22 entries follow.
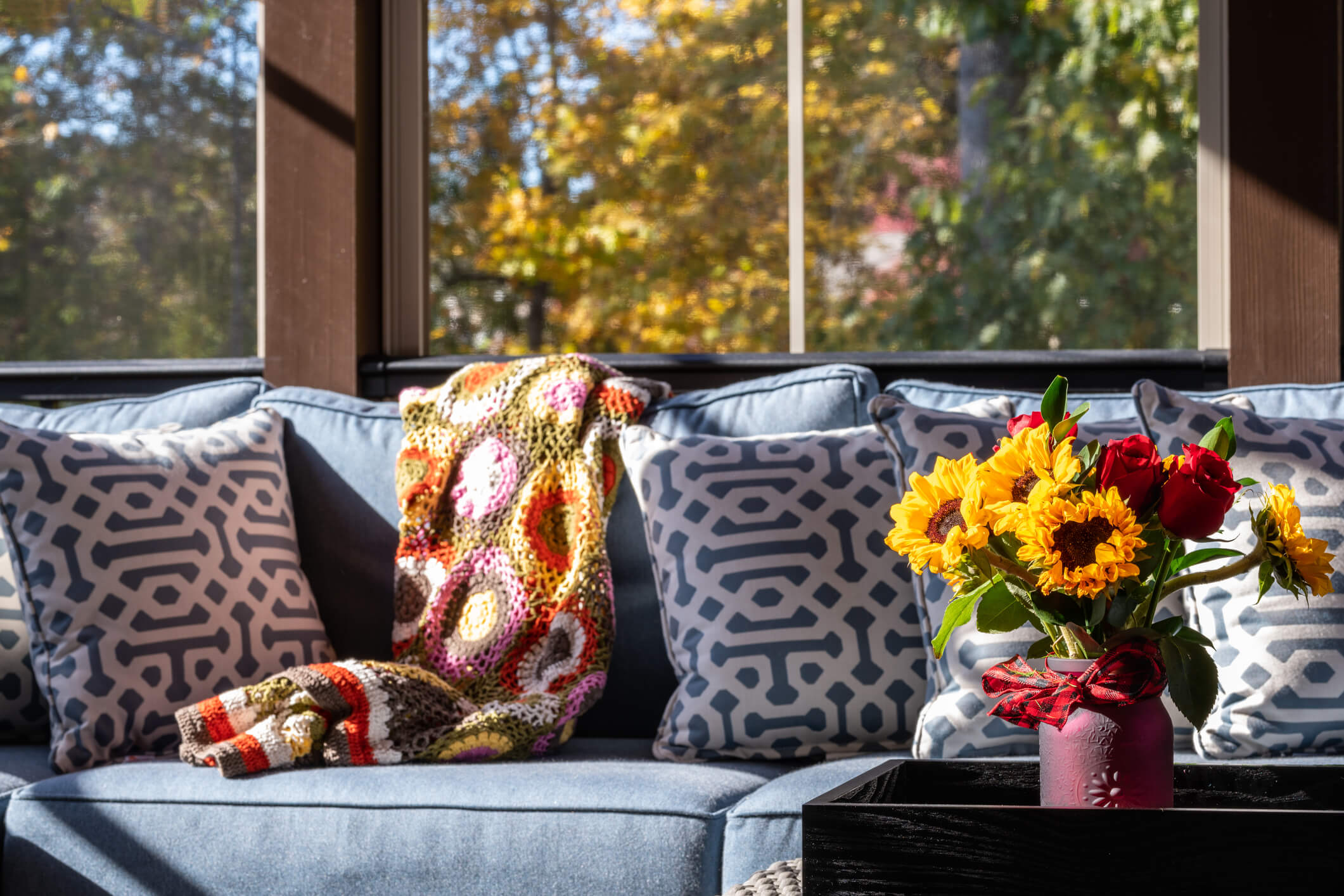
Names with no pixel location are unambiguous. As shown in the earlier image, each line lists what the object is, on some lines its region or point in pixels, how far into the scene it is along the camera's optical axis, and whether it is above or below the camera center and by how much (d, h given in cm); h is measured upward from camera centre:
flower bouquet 335 -9
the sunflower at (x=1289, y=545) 340 -9
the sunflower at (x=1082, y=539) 333 -8
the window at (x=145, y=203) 547 +59
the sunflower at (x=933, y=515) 342 -7
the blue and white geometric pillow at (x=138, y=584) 424 -23
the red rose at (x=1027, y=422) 341 +0
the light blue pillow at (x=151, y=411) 466 +5
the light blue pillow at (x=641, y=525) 445 -15
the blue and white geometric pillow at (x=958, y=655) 408 -30
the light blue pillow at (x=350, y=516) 455 -14
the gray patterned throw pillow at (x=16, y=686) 438 -39
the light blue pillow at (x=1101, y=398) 434 +5
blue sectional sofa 388 -47
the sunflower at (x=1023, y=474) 336 -4
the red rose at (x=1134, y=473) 337 -4
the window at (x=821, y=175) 600 +80
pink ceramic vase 339 -25
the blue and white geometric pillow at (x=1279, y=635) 401 -26
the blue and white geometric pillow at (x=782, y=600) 418 -24
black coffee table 332 -30
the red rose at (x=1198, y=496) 335 -5
